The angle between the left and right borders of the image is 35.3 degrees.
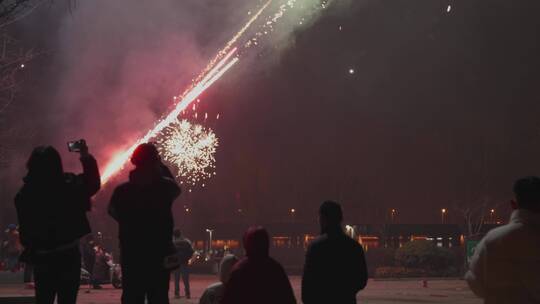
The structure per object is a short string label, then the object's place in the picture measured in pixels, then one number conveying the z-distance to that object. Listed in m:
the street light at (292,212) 96.85
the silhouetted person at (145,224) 7.24
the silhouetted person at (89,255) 27.66
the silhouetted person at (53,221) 6.85
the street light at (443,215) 86.19
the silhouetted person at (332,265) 8.06
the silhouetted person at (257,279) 7.10
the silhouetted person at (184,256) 21.45
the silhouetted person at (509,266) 6.50
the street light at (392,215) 90.40
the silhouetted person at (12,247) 29.39
